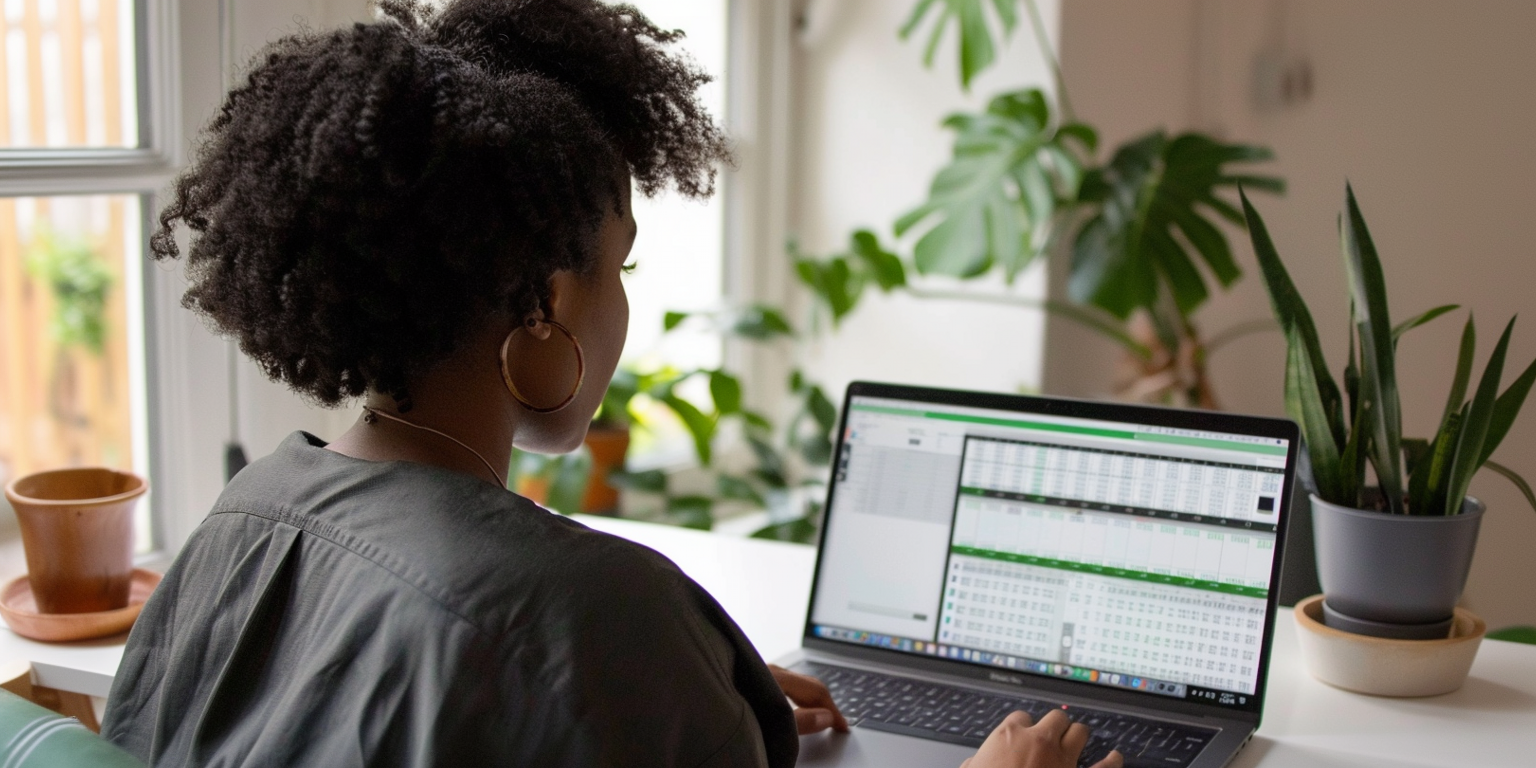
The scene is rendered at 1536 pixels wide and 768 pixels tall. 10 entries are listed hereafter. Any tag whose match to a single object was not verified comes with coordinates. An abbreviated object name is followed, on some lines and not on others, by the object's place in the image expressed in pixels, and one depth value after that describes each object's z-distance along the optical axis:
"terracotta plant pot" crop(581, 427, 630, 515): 2.27
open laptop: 1.07
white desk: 1.02
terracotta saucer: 1.17
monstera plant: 2.15
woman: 0.69
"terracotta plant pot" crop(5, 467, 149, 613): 1.16
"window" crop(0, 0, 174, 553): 1.39
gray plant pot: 1.13
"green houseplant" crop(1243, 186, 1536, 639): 1.13
